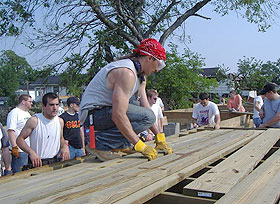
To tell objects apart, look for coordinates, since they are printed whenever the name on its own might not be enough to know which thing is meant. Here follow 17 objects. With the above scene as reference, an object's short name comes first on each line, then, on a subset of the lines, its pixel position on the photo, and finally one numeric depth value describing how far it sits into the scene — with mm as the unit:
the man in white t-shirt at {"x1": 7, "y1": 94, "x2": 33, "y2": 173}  5410
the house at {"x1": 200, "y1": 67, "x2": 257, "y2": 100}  13073
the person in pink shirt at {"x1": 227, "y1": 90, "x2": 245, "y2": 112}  12352
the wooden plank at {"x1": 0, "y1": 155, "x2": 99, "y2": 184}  2598
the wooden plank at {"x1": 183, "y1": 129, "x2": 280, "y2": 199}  1986
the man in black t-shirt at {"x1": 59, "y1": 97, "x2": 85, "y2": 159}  6020
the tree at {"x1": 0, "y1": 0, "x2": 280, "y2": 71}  13250
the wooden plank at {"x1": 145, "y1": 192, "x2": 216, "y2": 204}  1921
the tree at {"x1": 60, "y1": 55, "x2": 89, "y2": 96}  14375
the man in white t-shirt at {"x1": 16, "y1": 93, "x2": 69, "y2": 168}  4473
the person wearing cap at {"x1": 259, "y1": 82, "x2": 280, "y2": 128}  6527
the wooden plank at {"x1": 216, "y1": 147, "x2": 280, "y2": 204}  1807
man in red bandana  2955
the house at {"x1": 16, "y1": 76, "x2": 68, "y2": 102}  14242
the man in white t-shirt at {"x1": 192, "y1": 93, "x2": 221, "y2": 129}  7312
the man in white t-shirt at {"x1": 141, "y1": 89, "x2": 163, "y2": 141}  7016
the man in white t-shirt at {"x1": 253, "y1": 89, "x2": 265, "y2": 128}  9180
